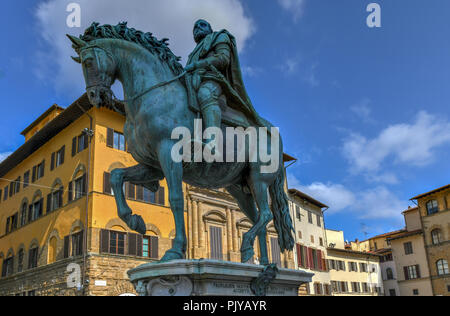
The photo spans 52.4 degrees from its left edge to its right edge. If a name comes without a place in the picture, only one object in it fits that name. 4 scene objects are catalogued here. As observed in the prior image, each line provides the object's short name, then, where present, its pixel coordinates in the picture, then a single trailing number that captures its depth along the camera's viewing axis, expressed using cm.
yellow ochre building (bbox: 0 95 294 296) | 2309
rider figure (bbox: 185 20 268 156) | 552
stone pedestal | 452
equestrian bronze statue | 523
